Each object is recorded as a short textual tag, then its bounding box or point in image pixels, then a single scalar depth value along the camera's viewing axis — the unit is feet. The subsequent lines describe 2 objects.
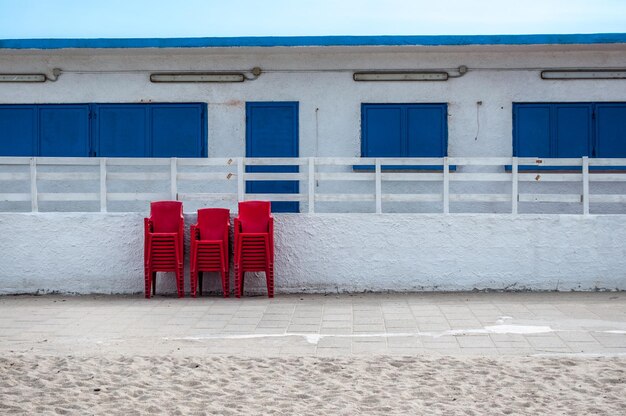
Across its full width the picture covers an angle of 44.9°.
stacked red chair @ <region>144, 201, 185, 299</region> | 35.70
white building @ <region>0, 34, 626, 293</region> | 45.03
